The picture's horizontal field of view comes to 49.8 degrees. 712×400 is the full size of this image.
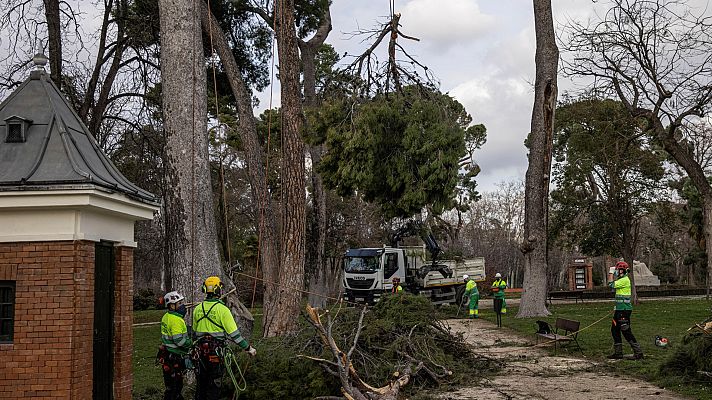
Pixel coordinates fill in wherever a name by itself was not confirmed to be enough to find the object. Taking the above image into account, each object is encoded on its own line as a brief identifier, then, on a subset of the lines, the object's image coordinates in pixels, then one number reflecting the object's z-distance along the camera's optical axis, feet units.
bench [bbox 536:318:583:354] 53.12
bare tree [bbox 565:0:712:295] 74.54
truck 105.19
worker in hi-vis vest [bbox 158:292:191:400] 33.76
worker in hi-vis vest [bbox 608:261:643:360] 49.29
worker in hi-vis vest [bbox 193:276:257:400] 32.60
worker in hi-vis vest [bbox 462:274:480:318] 86.43
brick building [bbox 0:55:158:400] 26.76
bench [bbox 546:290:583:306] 116.06
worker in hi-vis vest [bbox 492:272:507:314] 79.46
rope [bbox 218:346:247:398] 33.24
